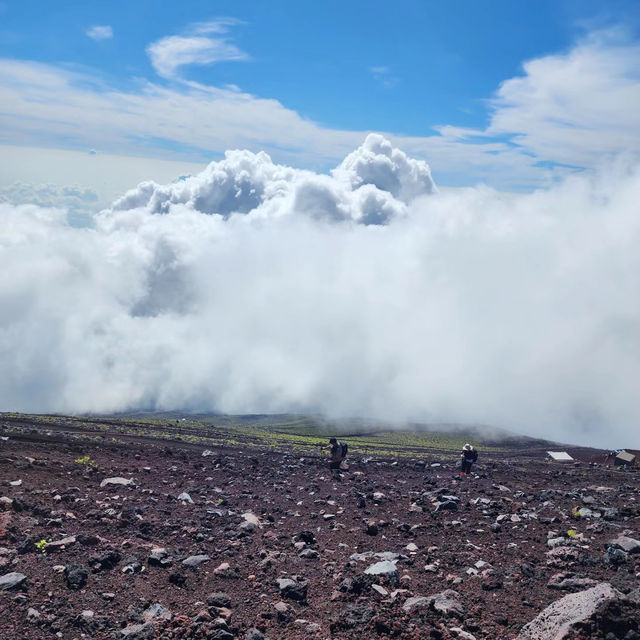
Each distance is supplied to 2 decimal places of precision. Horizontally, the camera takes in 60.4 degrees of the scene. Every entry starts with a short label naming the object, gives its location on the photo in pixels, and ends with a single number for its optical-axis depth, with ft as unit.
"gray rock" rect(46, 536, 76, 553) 44.06
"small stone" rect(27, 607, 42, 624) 34.42
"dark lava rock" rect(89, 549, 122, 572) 42.11
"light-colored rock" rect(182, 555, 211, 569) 44.14
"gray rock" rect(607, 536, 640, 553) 43.95
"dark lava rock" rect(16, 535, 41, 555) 43.16
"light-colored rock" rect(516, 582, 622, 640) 28.04
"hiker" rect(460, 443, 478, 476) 92.79
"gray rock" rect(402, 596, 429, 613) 35.06
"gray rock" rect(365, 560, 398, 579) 41.40
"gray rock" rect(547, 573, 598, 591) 37.55
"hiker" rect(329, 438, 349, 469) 93.71
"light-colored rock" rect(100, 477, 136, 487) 66.07
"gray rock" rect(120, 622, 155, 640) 33.24
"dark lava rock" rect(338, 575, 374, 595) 38.96
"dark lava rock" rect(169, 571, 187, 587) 40.75
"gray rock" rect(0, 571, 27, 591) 37.27
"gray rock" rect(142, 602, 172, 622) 35.47
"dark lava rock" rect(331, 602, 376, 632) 33.99
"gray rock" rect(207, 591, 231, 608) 37.01
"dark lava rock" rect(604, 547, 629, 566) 41.74
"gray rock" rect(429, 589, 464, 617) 34.30
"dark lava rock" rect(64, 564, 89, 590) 38.88
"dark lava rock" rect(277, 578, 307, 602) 38.47
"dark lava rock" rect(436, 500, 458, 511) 61.72
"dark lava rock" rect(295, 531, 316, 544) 50.90
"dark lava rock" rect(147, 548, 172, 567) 43.57
